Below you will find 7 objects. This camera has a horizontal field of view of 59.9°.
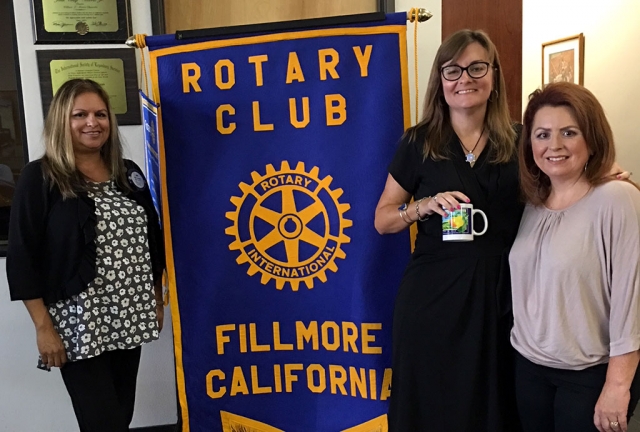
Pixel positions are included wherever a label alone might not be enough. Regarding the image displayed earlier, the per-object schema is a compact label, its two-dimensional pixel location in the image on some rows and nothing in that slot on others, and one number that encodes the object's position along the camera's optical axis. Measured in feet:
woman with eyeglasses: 4.85
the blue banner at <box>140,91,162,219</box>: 5.82
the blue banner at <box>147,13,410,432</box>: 5.92
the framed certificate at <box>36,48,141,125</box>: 6.93
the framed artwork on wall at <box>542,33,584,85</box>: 12.48
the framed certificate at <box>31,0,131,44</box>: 6.81
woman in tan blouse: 3.92
